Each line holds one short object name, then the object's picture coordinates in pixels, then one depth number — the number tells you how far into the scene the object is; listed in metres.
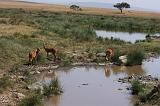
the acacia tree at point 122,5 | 125.86
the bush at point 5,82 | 20.16
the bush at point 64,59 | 29.73
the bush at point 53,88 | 20.52
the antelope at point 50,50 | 30.41
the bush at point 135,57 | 31.36
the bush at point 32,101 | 17.22
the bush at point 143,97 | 19.49
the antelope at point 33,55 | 27.92
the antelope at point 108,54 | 31.47
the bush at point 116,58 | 31.51
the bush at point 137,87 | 21.17
